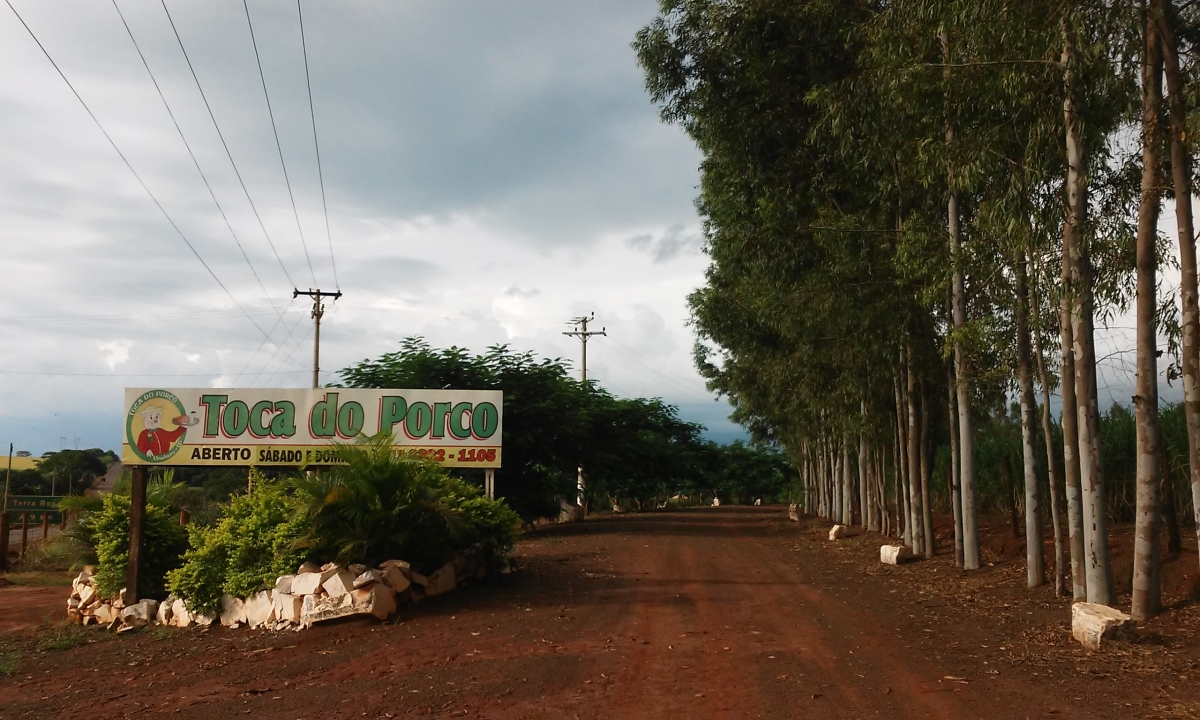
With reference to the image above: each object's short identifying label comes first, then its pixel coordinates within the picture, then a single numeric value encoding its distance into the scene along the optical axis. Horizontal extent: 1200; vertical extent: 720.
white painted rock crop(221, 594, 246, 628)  12.59
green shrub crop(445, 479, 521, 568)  13.55
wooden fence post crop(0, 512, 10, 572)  24.50
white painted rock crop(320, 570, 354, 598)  11.59
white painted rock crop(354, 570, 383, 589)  11.63
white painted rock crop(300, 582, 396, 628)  11.47
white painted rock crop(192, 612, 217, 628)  12.96
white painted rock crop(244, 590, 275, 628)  12.12
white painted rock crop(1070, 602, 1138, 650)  8.69
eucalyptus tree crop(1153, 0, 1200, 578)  8.58
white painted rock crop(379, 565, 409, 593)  11.89
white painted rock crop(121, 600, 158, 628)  13.96
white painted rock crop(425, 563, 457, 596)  12.57
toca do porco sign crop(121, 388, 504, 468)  17.69
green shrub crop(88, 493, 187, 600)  14.71
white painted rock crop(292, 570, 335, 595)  11.71
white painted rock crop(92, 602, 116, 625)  14.51
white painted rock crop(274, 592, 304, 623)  11.77
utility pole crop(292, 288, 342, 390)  32.81
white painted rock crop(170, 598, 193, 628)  13.20
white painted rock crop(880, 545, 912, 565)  16.44
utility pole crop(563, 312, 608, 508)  46.25
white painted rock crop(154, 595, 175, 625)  13.69
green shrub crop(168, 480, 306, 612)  12.34
